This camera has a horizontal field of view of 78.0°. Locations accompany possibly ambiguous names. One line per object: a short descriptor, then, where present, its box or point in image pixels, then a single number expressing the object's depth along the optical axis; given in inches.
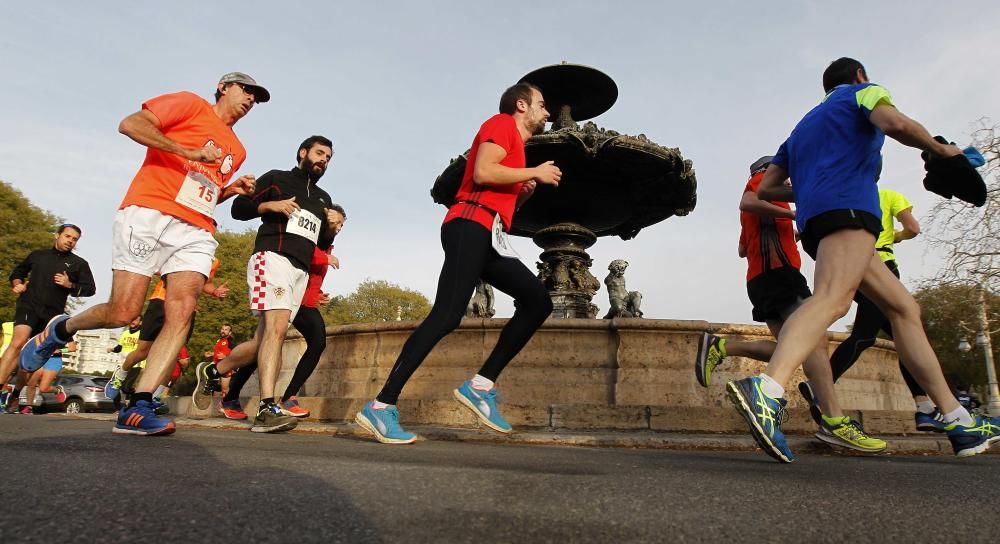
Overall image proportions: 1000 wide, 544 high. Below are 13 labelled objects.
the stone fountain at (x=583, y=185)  365.1
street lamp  824.3
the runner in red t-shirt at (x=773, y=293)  159.3
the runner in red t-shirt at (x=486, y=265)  138.0
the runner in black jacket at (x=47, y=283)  253.1
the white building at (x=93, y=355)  6348.4
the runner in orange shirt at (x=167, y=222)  140.4
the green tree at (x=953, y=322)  847.7
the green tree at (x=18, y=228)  1196.5
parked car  760.3
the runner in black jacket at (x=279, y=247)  183.2
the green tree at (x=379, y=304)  2362.2
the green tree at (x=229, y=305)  1464.1
